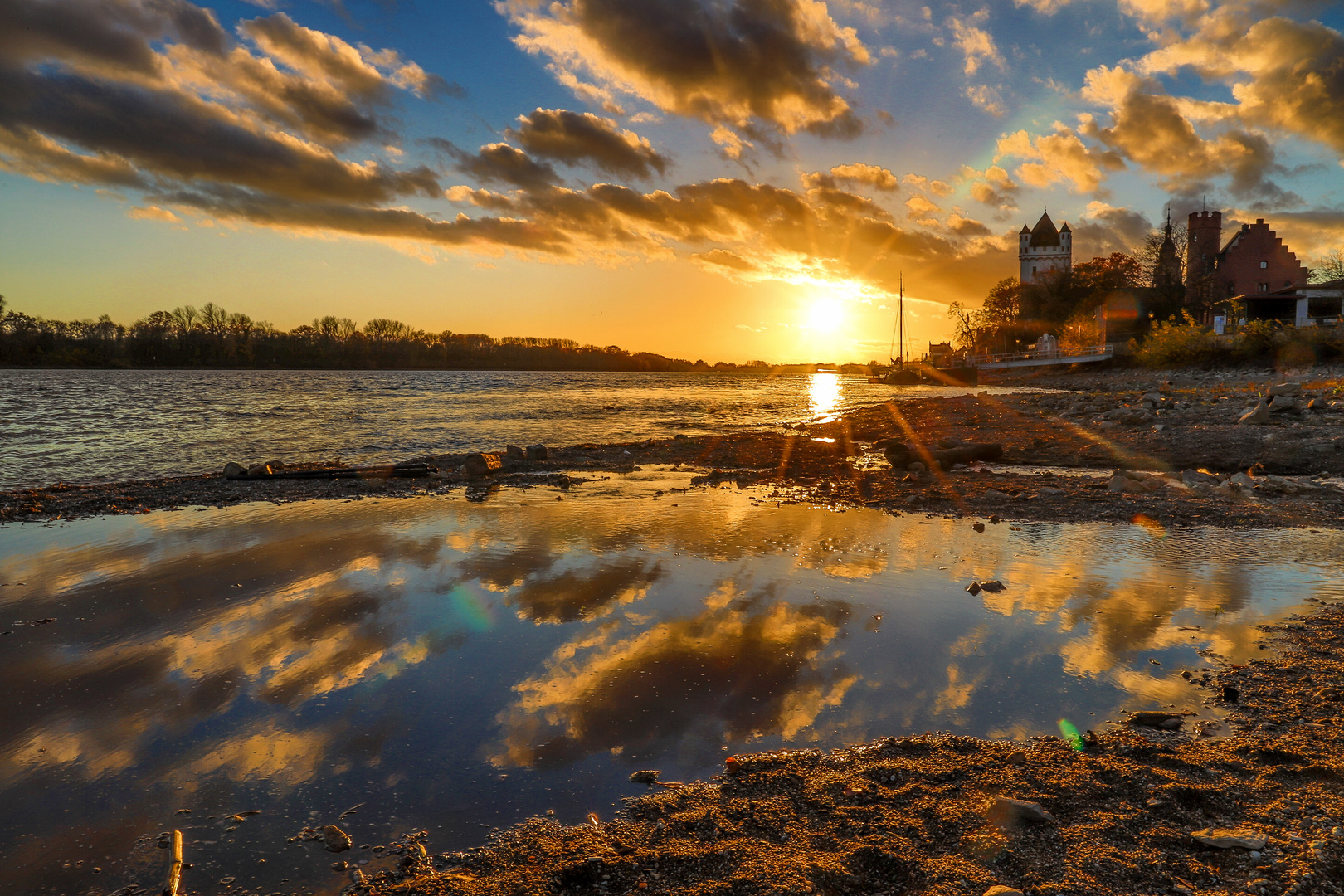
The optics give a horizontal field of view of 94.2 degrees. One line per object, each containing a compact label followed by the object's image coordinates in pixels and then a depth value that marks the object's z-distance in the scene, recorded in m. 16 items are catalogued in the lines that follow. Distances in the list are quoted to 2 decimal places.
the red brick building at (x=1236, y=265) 67.38
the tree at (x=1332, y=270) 70.31
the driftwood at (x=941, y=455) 14.38
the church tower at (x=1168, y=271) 74.53
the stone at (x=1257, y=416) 16.64
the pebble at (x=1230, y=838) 2.66
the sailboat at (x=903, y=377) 81.06
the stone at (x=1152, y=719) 3.77
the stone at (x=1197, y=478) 11.20
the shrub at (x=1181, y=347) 46.12
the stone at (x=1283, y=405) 17.41
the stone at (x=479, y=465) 14.12
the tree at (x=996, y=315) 97.26
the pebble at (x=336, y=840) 2.87
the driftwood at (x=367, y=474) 13.32
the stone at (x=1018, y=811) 2.92
